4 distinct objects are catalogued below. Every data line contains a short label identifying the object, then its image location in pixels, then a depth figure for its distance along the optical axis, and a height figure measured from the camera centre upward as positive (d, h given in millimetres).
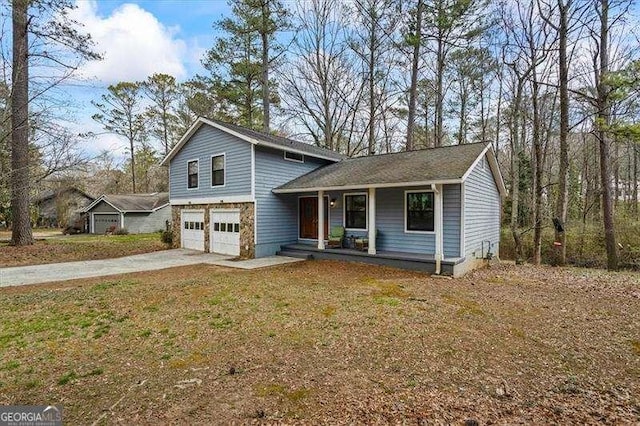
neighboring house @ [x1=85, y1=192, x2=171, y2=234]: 24859 +183
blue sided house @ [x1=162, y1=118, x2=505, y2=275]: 10023 +521
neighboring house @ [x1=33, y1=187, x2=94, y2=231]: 28266 +895
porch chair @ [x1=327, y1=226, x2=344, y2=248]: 12062 -877
